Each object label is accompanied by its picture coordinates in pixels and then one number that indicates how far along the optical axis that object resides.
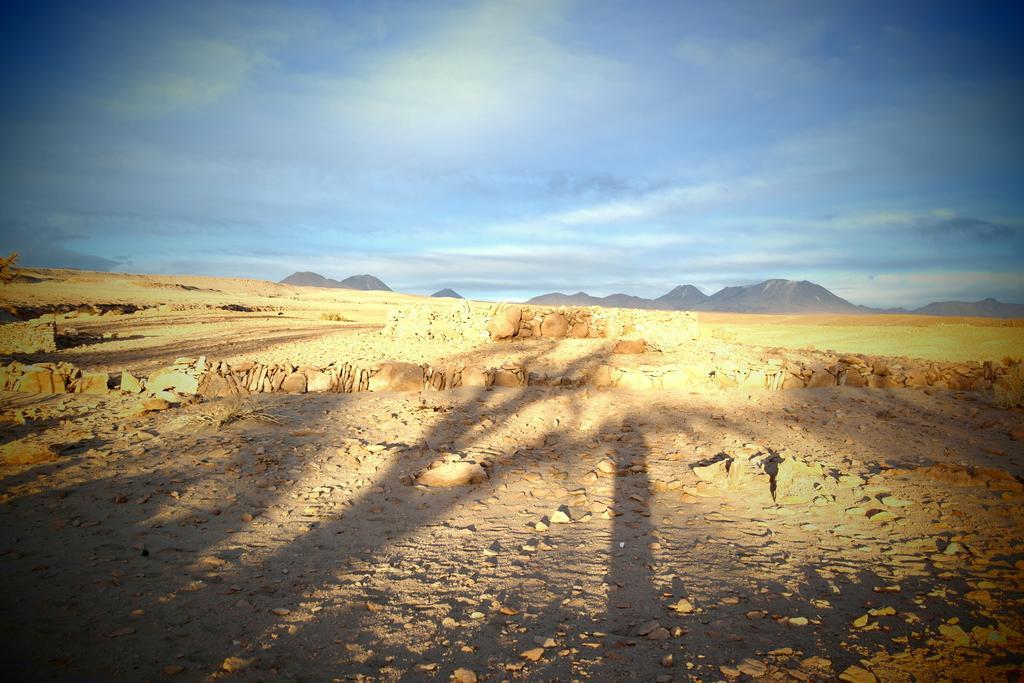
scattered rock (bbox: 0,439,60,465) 4.79
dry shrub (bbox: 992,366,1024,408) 8.22
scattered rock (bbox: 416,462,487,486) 5.10
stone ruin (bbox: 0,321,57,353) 13.20
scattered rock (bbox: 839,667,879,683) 2.22
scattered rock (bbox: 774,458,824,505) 4.57
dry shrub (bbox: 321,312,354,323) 27.94
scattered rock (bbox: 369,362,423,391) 8.98
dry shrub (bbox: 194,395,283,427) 6.48
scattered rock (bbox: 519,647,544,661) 2.47
